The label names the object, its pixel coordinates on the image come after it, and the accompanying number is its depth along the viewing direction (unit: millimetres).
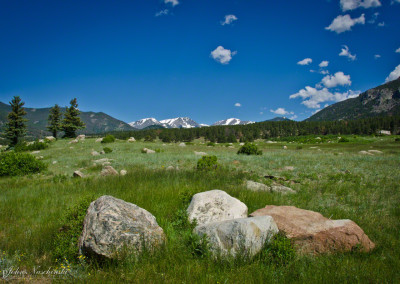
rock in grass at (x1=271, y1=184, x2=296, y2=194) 8688
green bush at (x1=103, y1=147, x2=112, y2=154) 27759
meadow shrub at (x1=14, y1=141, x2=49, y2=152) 31908
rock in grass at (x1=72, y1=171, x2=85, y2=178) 11703
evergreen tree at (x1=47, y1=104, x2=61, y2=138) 61756
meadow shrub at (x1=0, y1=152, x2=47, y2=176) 13384
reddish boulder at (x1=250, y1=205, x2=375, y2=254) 4047
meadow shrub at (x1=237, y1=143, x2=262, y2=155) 26953
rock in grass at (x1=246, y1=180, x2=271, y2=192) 8761
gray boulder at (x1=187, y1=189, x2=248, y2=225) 5055
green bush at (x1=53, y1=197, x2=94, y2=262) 3762
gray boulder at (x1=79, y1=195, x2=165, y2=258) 3484
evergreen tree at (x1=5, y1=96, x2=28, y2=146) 50250
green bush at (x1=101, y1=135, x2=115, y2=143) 41550
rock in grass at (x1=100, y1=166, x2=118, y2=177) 11736
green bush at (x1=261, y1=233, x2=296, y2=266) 3537
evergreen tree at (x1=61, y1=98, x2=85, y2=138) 56625
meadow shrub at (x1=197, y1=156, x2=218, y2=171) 13260
